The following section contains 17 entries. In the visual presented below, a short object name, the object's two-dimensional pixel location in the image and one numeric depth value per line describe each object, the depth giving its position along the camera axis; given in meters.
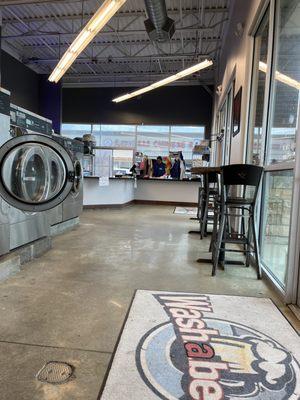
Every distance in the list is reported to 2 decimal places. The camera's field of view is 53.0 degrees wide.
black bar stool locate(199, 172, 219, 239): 4.55
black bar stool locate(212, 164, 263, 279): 2.91
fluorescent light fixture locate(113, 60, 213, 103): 6.47
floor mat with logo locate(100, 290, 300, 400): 1.32
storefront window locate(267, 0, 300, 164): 2.68
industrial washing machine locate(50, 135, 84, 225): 4.59
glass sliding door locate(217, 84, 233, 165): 6.02
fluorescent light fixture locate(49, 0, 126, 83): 4.11
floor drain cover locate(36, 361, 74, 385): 1.35
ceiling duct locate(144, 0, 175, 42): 4.84
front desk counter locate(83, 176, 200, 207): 9.26
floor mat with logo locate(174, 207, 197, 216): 7.70
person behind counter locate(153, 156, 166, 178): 10.10
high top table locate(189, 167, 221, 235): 3.36
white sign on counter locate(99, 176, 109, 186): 7.47
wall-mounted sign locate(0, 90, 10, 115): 2.53
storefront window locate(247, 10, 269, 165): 3.63
